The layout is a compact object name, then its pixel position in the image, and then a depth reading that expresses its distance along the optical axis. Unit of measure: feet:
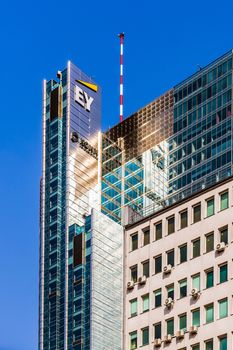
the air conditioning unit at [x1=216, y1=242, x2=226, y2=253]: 402.68
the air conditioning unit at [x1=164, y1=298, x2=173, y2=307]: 411.75
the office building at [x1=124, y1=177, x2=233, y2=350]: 398.83
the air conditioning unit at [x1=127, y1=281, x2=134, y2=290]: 432.66
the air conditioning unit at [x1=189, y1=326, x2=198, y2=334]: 400.47
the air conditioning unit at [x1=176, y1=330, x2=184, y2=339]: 404.06
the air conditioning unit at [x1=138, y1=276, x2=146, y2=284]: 425.69
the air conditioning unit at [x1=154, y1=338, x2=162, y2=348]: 410.10
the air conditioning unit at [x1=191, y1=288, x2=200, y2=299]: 404.57
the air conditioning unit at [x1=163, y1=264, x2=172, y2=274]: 417.28
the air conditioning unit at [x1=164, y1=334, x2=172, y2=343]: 407.44
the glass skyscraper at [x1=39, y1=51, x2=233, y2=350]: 468.34
